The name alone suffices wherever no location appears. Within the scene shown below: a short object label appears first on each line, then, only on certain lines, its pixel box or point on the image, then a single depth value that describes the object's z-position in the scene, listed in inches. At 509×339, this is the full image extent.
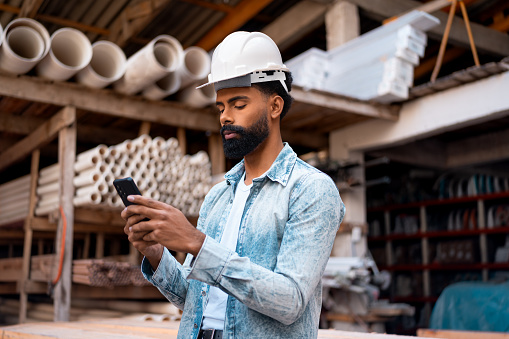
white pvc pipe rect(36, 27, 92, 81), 214.0
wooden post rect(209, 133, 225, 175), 266.1
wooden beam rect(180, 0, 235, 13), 324.2
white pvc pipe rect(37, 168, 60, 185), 244.3
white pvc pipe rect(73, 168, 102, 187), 216.5
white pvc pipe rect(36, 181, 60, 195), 242.6
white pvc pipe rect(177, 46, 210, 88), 243.0
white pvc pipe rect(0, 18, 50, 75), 204.4
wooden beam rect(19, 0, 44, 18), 281.1
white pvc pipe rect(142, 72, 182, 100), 237.9
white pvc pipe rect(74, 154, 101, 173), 219.0
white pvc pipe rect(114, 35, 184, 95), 223.5
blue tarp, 246.2
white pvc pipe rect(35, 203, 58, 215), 234.1
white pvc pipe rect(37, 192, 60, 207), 239.5
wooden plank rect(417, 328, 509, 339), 176.6
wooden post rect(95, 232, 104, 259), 274.9
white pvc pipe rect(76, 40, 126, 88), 223.8
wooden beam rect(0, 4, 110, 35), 320.7
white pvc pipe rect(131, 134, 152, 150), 229.0
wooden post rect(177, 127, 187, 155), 257.0
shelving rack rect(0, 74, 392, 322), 222.5
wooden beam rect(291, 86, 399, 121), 239.6
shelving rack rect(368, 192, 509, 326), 358.3
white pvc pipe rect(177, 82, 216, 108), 249.1
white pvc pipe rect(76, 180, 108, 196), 214.2
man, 66.8
